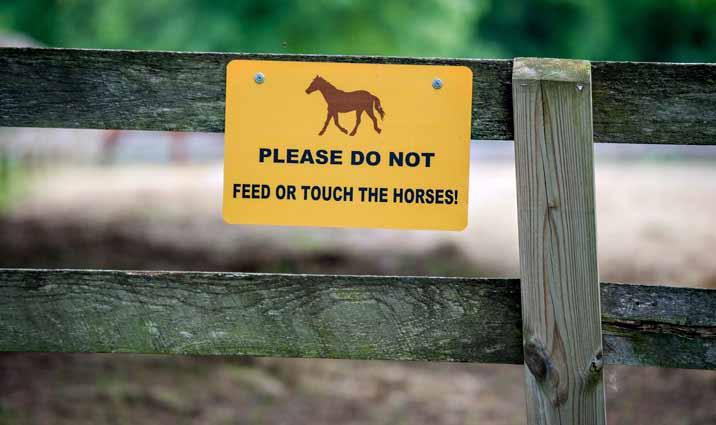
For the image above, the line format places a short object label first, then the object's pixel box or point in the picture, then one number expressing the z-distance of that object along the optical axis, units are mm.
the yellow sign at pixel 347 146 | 4113
